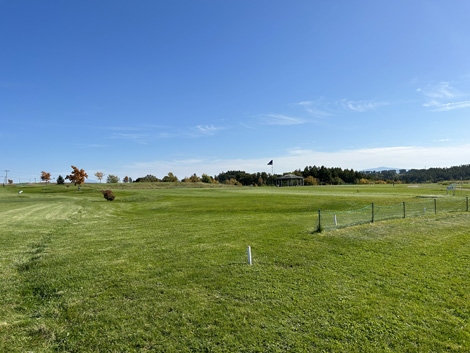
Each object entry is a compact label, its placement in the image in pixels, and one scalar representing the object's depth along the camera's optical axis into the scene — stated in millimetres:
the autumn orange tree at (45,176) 125875
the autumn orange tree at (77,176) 89938
